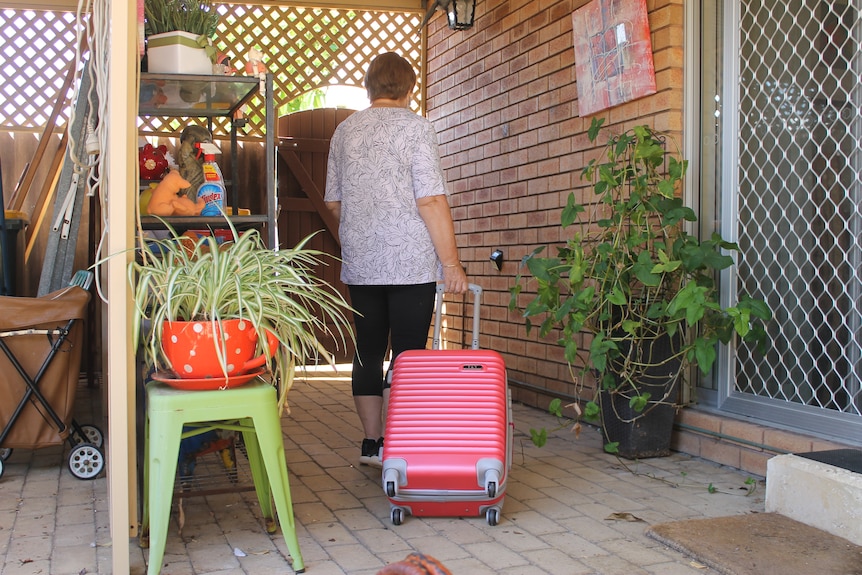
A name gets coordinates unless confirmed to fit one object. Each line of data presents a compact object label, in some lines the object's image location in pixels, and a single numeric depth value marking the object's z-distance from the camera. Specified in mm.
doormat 2252
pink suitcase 2578
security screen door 2986
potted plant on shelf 2852
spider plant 2250
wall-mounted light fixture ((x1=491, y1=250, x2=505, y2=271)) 5086
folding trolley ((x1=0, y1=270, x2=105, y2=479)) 3168
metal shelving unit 2881
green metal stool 2145
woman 3135
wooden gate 6434
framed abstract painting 3729
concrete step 2459
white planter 2848
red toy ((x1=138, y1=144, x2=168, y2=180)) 3268
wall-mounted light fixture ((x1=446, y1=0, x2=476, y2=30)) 5523
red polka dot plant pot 2211
